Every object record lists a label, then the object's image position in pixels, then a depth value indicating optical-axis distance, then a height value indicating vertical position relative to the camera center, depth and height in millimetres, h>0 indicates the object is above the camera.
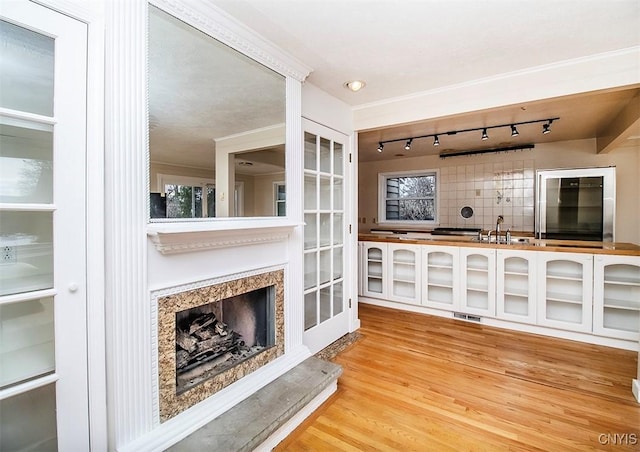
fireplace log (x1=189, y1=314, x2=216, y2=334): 1805 -616
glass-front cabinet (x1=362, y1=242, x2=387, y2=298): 4074 -667
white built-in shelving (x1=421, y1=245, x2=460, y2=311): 3619 -693
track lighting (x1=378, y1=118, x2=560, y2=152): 3423 +1187
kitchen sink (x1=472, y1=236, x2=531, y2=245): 3557 -229
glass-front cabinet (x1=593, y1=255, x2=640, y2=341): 2820 -723
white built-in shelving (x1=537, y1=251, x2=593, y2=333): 2941 -713
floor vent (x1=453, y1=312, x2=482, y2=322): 3518 -1111
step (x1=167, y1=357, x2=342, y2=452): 1479 -1072
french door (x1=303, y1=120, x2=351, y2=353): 2652 -143
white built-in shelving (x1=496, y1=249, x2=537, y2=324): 3184 -706
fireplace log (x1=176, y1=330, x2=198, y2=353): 1707 -688
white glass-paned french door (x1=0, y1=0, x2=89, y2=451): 1118 -35
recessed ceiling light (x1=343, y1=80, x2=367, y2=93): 2557 +1180
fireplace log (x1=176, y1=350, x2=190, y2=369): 1677 -767
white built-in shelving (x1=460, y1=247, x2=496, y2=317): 3393 -706
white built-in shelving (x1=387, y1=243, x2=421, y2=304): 3862 -679
